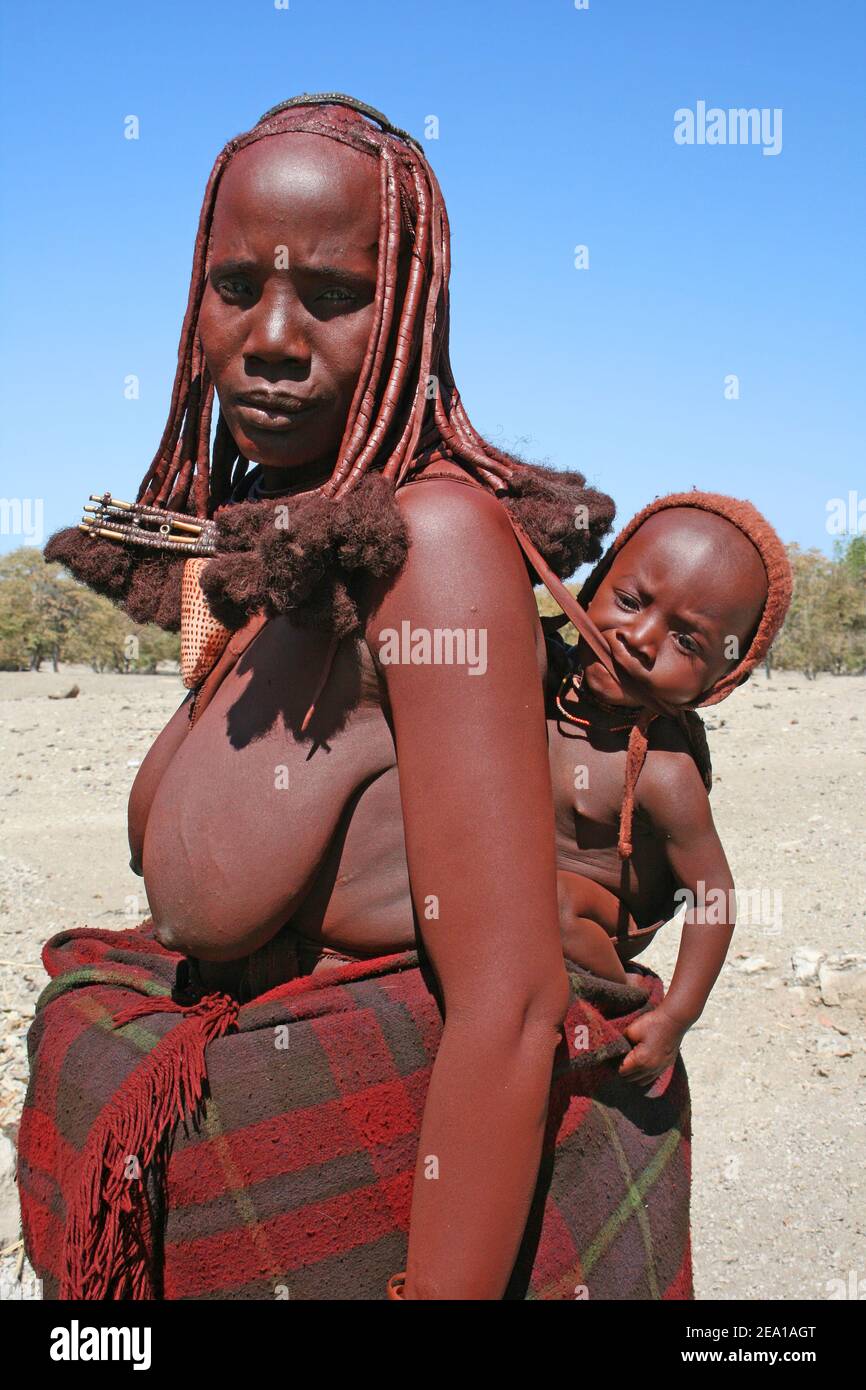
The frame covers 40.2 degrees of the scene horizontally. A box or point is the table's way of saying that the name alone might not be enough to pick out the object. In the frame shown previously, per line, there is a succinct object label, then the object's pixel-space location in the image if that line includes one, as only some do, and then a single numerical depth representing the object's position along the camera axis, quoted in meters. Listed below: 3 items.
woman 1.36
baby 2.06
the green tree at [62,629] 26.97
